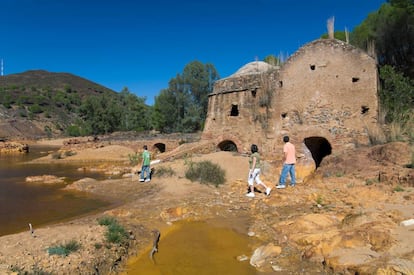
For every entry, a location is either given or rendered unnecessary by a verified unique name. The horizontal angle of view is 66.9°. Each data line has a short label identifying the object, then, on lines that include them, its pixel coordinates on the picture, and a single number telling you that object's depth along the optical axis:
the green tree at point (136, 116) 44.90
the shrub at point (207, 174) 10.95
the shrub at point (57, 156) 24.72
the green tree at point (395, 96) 11.31
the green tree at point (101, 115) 44.72
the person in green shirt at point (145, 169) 11.44
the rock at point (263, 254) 5.01
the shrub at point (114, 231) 5.51
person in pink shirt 9.20
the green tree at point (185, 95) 36.84
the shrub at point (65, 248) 4.74
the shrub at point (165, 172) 11.90
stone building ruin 11.10
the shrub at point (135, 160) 19.95
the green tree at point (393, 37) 15.24
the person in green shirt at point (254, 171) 8.66
